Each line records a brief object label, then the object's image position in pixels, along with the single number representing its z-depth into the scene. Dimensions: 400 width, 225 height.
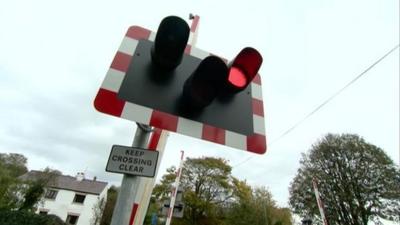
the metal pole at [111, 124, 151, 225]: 1.09
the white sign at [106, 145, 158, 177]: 1.22
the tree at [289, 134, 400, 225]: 15.88
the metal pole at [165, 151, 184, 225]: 5.65
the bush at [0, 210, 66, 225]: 11.98
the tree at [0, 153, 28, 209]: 14.19
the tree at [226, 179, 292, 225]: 18.47
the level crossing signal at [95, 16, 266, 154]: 1.25
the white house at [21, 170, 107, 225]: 23.19
